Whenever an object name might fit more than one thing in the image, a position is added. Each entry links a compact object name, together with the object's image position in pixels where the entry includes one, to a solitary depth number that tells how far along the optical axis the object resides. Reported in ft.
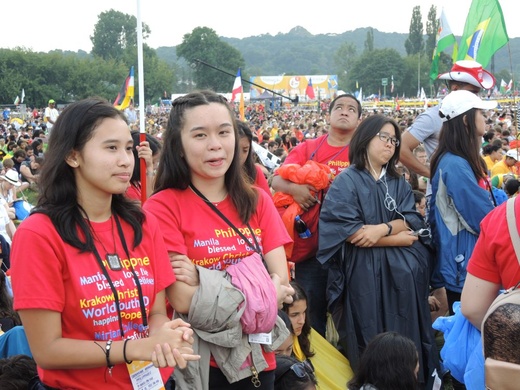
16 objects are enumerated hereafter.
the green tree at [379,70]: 353.10
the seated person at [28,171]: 50.80
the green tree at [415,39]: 372.99
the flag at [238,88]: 63.67
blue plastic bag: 9.71
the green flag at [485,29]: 17.52
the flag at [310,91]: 165.90
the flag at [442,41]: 29.72
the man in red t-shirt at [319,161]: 14.97
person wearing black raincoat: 13.56
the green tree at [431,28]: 343.26
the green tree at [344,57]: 518.45
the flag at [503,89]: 172.09
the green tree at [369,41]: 459.56
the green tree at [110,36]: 395.34
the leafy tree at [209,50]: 347.24
